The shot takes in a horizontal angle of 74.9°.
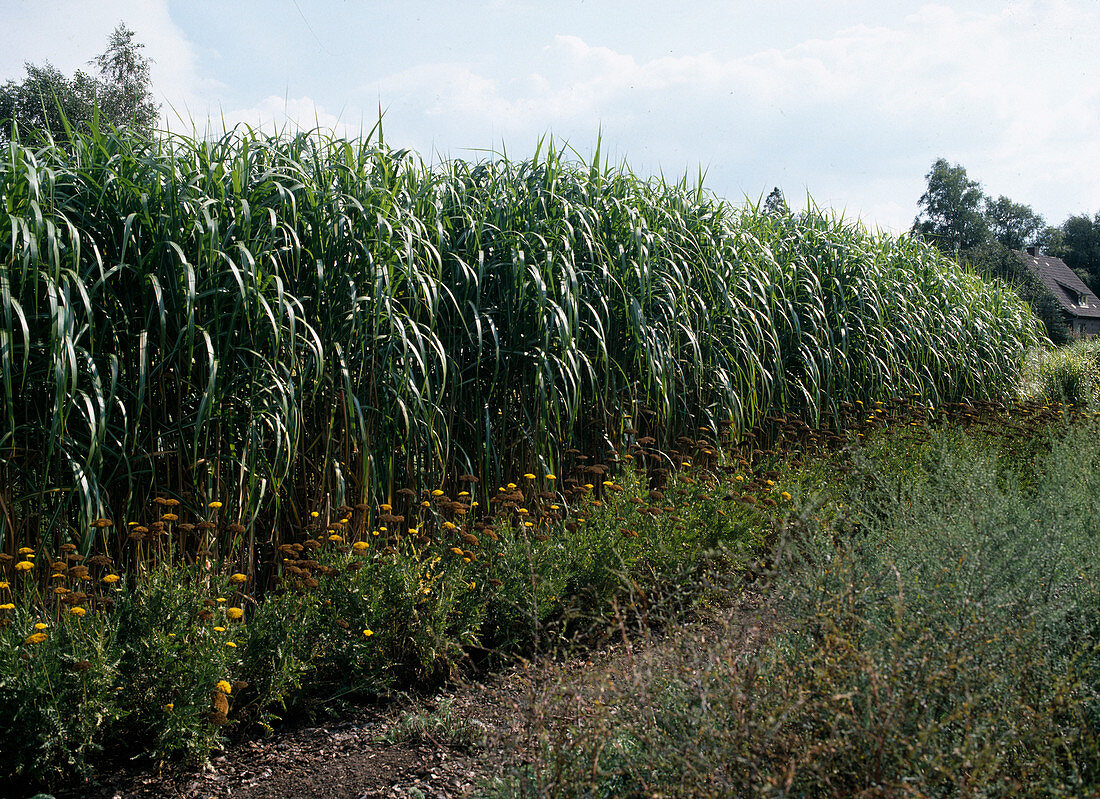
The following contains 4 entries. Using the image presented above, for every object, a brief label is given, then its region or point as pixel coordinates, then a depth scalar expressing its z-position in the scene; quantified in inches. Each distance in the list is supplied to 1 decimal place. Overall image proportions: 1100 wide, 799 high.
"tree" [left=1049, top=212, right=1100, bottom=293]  1723.7
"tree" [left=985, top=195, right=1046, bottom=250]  1734.7
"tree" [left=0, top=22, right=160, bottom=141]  796.0
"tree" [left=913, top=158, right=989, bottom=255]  1423.5
